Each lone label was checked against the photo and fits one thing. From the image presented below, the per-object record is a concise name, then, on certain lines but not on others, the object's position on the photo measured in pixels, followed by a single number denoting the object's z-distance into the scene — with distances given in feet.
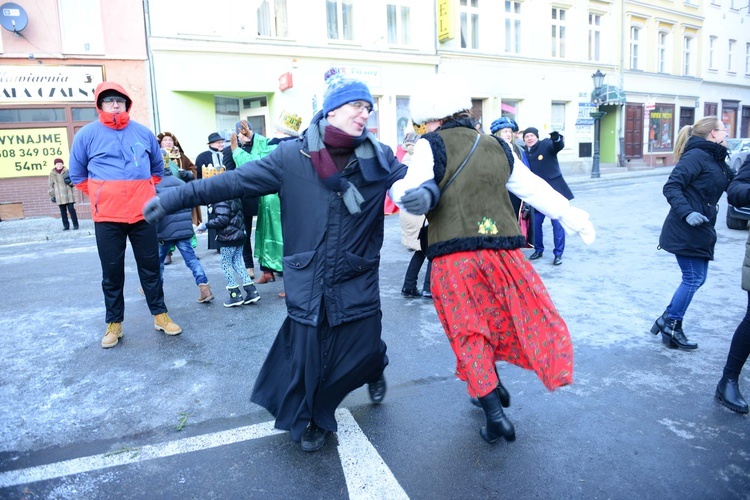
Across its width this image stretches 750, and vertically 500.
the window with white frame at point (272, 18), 55.88
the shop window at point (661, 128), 94.48
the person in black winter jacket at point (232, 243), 18.33
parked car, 29.97
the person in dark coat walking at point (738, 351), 10.56
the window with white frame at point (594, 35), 84.60
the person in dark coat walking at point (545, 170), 23.62
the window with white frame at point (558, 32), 80.07
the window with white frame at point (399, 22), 64.13
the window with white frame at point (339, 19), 60.03
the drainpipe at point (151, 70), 49.83
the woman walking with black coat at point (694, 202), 13.01
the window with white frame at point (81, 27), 48.29
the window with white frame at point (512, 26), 75.01
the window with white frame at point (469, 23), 70.33
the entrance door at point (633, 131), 90.36
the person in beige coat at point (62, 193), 42.60
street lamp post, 74.90
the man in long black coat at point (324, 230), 8.86
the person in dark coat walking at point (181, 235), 19.04
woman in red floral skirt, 9.19
